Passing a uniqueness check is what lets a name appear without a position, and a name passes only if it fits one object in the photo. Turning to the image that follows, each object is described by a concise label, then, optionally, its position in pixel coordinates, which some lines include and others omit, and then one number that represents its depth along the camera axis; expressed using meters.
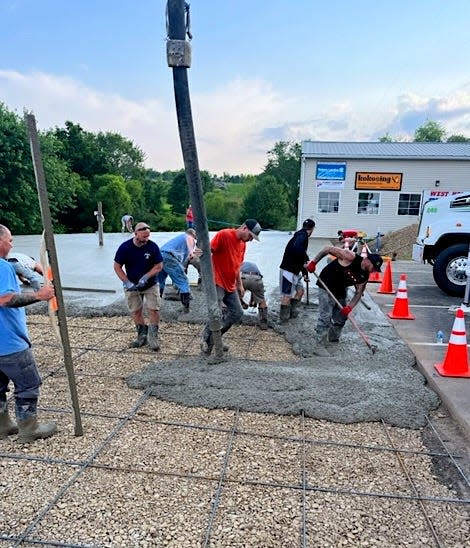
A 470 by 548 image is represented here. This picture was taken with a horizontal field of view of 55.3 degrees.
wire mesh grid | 2.12
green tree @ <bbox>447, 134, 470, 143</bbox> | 48.09
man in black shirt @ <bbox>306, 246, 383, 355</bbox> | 4.71
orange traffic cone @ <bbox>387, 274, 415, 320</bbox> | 6.00
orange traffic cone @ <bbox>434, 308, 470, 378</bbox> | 3.98
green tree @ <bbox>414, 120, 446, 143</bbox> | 47.97
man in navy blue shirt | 4.48
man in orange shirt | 4.22
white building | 17.55
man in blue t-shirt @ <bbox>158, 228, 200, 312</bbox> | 5.89
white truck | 7.24
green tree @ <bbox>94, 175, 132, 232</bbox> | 35.28
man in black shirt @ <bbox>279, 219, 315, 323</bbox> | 5.54
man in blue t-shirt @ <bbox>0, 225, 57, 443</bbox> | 2.49
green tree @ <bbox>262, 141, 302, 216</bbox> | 44.62
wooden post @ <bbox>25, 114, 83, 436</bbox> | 2.40
